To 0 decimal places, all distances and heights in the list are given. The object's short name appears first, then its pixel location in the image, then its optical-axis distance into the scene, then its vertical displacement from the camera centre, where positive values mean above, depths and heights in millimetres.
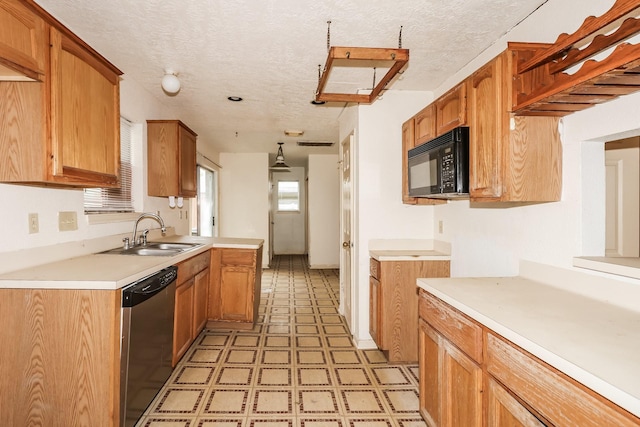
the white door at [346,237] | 3594 -284
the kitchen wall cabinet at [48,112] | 1566 +459
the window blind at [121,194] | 2573 +135
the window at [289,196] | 9227 +393
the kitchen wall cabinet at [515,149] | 1651 +291
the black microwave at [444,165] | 1967 +277
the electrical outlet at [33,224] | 1912 -68
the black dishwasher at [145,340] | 1758 -726
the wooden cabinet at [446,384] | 1391 -768
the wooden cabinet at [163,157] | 3316 +509
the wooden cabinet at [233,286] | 3445 -725
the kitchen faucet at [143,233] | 2785 -179
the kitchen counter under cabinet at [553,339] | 854 -387
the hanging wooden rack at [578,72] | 1074 +480
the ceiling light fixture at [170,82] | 2680 +974
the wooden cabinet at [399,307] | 2783 -757
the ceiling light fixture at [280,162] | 6152 +841
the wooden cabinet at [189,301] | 2580 -726
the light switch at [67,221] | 2146 -59
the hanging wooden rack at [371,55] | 1824 +810
